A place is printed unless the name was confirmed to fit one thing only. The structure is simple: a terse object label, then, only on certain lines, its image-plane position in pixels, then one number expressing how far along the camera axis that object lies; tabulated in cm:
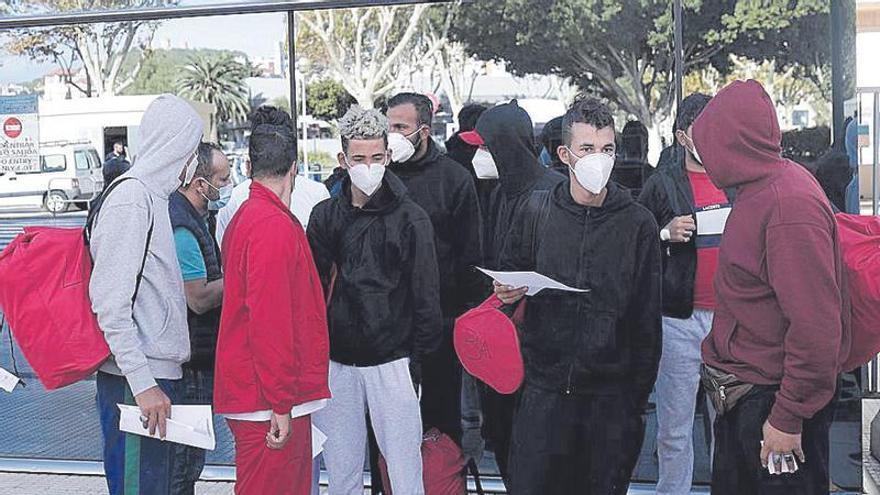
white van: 615
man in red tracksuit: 376
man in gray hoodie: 372
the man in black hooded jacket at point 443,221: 506
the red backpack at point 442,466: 494
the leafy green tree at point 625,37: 537
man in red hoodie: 325
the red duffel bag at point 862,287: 351
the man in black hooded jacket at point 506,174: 501
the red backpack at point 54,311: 380
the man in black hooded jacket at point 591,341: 390
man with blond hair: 438
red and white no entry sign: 633
